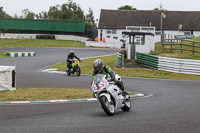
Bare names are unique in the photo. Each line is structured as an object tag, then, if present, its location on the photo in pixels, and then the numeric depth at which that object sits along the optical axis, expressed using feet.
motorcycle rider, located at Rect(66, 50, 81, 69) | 80.13
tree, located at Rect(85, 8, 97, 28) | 380.78
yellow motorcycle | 79.02
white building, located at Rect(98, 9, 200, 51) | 236.43
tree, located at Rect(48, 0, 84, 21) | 321.32
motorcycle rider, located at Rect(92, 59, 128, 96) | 32.89
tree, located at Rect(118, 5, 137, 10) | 380.97
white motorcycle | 31.64
